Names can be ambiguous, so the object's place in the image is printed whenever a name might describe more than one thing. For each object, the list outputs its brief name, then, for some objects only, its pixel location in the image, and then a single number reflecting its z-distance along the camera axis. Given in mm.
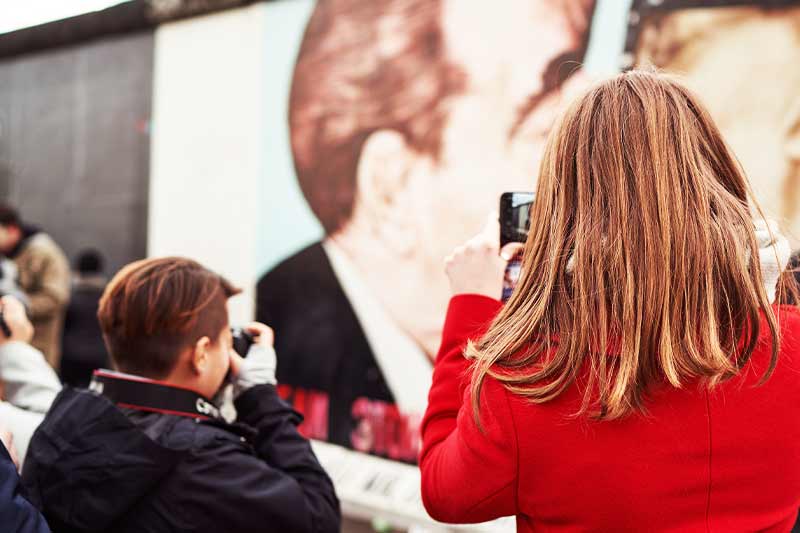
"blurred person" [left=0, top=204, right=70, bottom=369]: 4613
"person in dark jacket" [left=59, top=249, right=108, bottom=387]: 4668
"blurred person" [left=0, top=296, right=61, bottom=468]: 2033
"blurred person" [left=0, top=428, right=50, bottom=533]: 1170
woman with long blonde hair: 986
